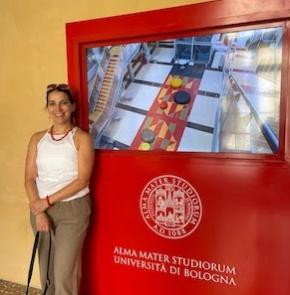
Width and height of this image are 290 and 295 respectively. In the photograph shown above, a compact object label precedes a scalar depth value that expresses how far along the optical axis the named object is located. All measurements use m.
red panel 1.65
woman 1.86
